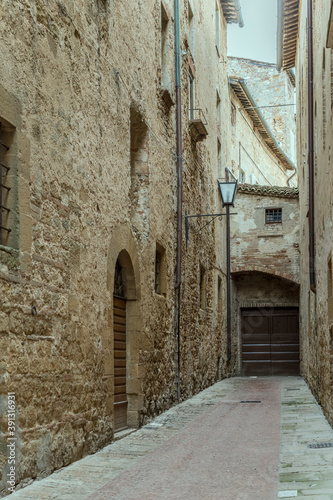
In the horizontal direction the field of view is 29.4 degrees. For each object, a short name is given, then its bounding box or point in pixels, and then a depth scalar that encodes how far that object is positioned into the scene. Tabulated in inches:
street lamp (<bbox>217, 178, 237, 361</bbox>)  468.4
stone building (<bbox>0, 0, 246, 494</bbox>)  184.5
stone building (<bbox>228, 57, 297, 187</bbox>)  861.8
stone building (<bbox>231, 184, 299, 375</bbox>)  703.7
